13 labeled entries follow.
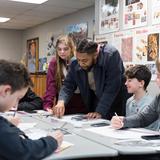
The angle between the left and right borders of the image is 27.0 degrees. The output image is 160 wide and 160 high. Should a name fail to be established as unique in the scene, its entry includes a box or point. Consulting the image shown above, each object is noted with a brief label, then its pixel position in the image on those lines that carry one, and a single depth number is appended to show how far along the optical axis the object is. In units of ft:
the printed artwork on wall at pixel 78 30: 19.76
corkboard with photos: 10.75
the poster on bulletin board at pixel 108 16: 12.64
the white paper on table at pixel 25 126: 6.48
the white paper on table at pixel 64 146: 4.76
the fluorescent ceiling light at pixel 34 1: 17.63
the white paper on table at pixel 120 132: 5.76
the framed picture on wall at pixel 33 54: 26.39
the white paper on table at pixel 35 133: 5.63
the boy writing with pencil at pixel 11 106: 4.04
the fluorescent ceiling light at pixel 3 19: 23.08
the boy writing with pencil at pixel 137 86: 8.07
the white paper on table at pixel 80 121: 7.03
